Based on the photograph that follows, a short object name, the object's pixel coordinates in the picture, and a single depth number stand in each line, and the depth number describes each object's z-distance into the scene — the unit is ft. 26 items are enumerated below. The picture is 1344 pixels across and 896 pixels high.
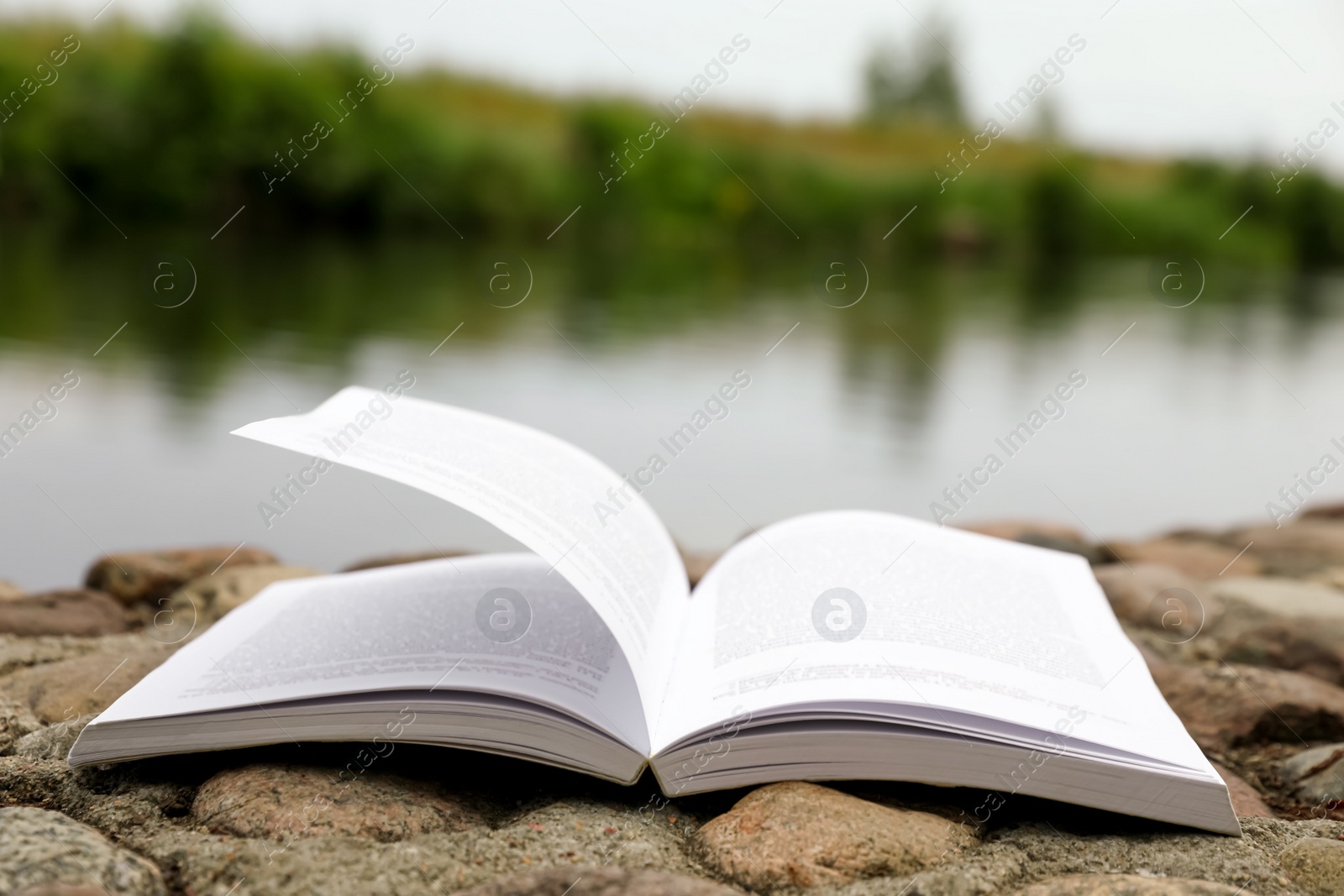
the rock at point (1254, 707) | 2.15
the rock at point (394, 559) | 2.60
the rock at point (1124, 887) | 1.76
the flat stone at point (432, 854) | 1.76
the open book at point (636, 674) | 1.85
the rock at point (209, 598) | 2.41
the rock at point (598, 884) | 1.75
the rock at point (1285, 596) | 2.51
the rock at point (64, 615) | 2.30
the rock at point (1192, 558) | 2.98
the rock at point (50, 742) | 1.97
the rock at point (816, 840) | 1.81
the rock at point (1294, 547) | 3.06
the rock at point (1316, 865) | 1.82
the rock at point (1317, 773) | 2.02
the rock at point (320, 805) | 1.82
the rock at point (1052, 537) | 2.85
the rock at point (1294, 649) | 2.34
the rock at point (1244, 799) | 1.96
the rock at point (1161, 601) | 2.51
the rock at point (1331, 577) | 2.80
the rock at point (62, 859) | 1.71
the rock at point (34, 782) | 1.88
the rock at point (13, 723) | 1.99
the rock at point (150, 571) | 2.53
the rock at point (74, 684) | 2.08
